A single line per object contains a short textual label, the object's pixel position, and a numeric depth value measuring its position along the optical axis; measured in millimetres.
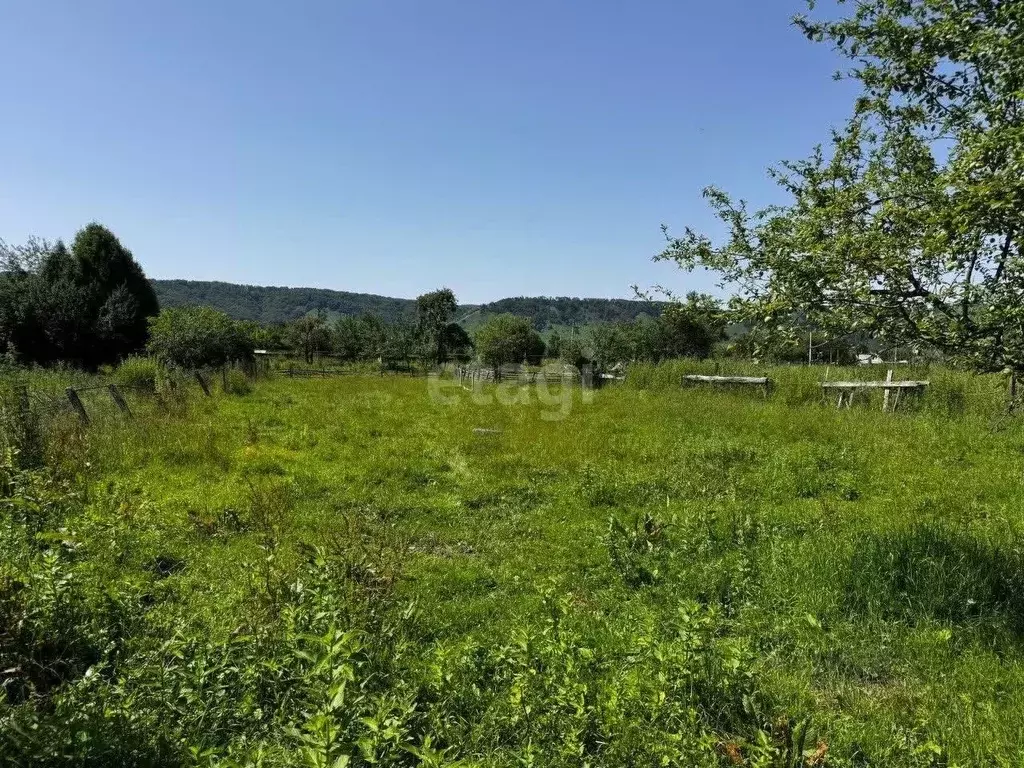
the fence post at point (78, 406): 9508
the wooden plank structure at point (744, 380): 18766
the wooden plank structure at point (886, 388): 14789
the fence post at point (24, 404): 7954
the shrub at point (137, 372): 17967
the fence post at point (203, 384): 17875
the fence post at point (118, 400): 11057
